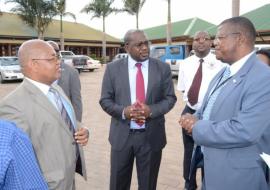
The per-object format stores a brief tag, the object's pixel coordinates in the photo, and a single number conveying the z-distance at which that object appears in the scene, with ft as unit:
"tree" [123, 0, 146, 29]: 118.01
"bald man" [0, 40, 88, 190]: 7.30
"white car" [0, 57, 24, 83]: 61.05
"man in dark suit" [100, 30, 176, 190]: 11.17
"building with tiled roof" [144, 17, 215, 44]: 108.96
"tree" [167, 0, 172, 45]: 94.99
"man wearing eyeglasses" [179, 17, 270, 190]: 7.24
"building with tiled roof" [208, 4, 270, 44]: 73.11
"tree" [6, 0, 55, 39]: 113.91
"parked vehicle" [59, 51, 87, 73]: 82.48
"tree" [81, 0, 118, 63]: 137.18
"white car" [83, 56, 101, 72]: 87.69
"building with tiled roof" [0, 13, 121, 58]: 116.98
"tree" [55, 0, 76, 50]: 119.34
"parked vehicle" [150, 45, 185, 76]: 60.41
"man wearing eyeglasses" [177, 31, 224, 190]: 14.11
